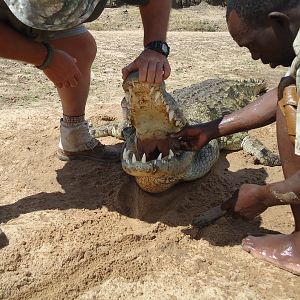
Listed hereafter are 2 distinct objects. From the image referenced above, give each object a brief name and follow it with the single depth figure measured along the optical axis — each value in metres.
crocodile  1.95
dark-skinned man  1.58
